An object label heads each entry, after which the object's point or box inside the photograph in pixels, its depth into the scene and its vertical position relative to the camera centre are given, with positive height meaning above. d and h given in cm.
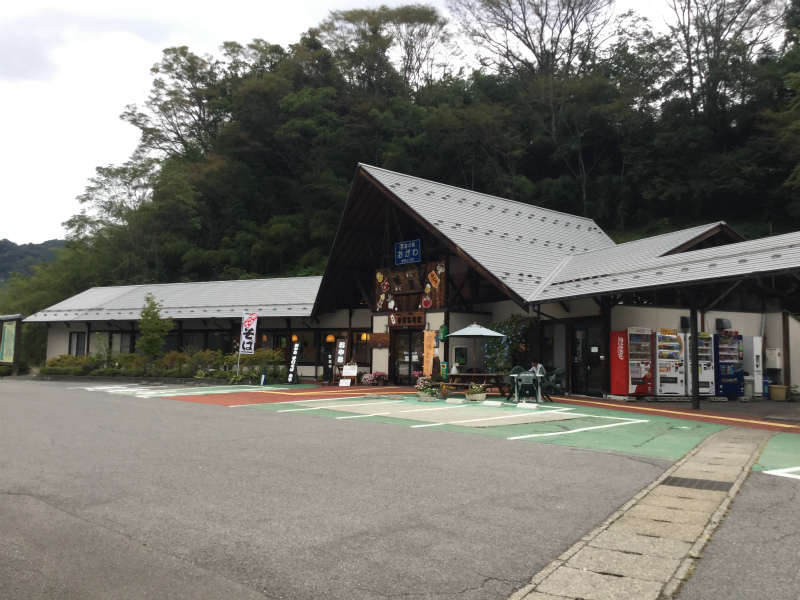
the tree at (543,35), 3981 +1970
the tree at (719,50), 3216 +1528
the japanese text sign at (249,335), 2186 +43
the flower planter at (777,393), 1688 -97
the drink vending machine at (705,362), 1644 -20
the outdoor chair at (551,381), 1503 -67
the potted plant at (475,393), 1551 -100
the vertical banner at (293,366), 2280 -62
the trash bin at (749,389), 1672 -87
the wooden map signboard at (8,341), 2767 +15
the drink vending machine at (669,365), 1595 -28
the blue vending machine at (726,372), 1655 -45
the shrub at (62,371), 2628 -102
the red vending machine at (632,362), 1548 -21
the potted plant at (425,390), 1603 -101
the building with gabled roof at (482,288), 1596 +179
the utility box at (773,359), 1795 -11
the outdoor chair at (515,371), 1526 -45
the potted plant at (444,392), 1675 -107
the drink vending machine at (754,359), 1697 -11
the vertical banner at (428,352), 1999 -5
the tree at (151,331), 2481 +60
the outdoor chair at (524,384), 1461 -72
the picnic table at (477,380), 1650 -77
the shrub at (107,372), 2566 -103
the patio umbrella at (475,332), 1659 +48
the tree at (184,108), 4931 +1829
